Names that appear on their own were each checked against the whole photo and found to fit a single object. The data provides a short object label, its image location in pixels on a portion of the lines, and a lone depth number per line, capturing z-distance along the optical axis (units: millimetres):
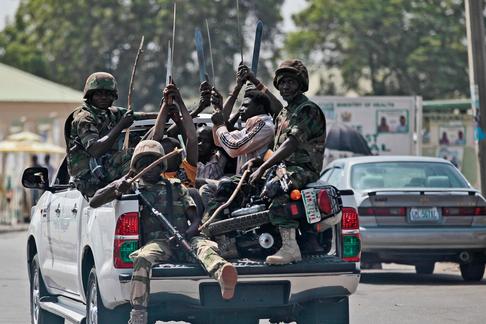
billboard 39210
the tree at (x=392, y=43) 74431
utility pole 26078
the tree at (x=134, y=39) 84131
